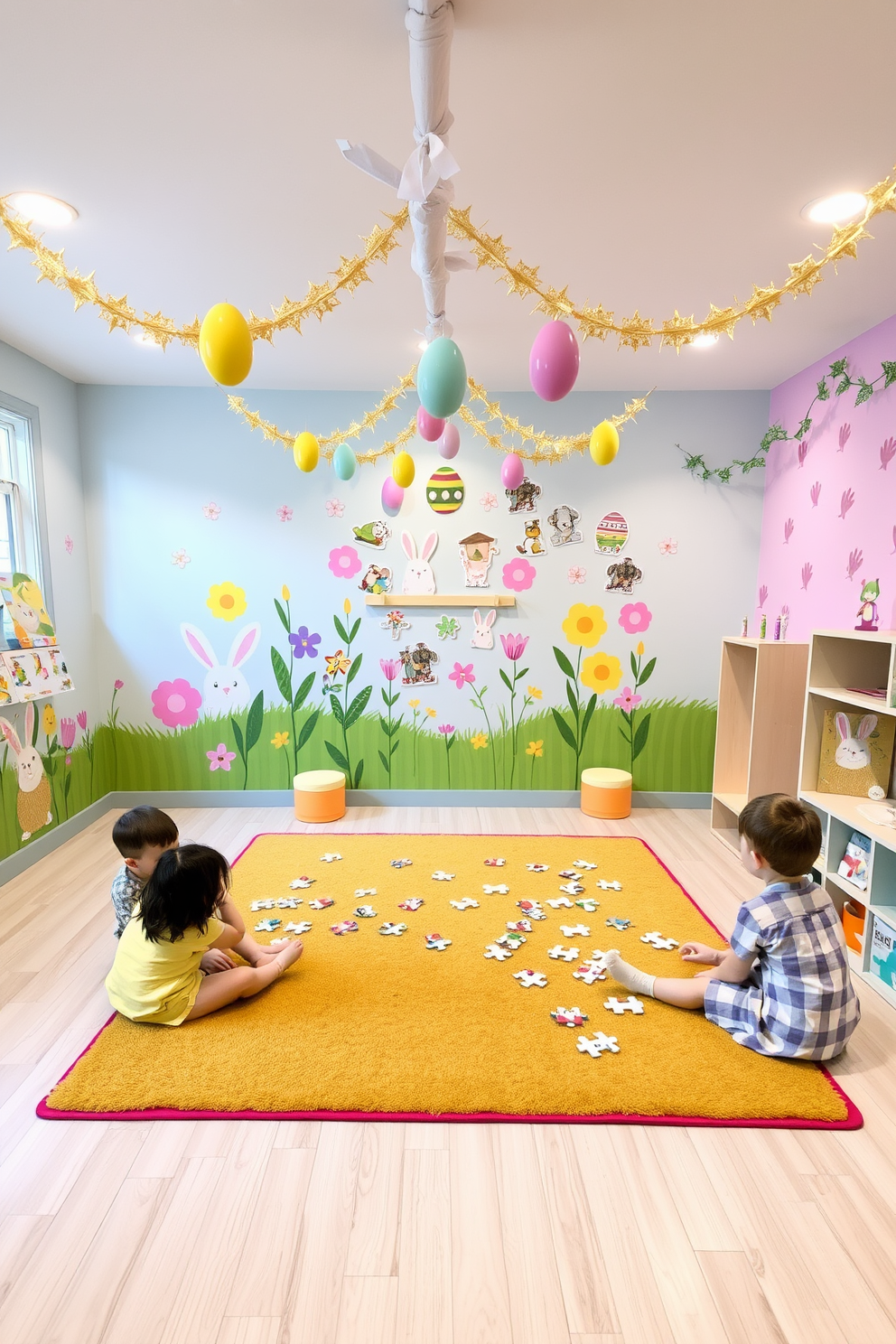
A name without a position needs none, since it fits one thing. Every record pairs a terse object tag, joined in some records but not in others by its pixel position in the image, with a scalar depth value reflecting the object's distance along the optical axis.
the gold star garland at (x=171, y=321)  1.73
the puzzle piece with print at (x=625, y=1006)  2.32
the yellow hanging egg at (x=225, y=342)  1.47
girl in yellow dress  2.11
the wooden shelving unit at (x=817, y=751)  2.60
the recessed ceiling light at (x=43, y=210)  2.19
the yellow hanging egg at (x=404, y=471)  3.01
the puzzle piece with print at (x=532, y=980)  2.47
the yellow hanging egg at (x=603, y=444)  2.45
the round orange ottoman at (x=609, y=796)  4.33
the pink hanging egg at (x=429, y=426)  2.26
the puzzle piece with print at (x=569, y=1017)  2.26
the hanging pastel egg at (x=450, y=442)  2.68
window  3.67
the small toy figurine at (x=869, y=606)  3.09
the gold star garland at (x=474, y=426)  2.97
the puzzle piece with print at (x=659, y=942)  2.74
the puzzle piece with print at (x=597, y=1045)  2.12
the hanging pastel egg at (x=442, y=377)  1.58
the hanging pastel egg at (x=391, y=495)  3.67
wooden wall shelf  4.43
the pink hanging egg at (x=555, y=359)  1.58
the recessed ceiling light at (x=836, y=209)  2.16
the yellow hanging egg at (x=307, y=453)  2.81
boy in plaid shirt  2.06
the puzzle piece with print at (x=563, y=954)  2.64
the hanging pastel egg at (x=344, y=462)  3.07
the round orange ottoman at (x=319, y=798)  4.21
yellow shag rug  1.93
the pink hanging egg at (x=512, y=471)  3.20
